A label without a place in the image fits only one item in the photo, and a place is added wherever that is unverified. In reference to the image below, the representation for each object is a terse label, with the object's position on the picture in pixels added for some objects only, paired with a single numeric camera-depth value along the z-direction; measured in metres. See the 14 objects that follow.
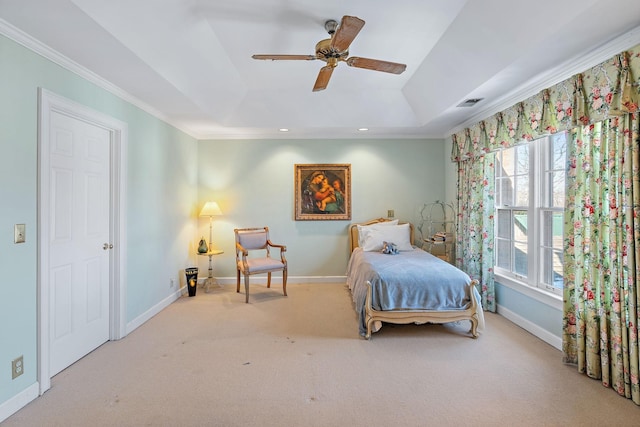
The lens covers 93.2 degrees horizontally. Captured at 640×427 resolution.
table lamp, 4.76
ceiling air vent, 3.39
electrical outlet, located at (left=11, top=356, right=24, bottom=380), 2.01
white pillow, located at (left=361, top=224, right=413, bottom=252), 4.58
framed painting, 5.19
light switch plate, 2.04
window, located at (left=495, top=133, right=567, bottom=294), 3.05
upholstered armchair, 4.29
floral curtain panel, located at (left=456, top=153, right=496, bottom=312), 3.82
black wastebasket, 4.44
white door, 2.44
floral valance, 2.02
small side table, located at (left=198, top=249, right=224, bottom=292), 4.68
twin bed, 3.10
